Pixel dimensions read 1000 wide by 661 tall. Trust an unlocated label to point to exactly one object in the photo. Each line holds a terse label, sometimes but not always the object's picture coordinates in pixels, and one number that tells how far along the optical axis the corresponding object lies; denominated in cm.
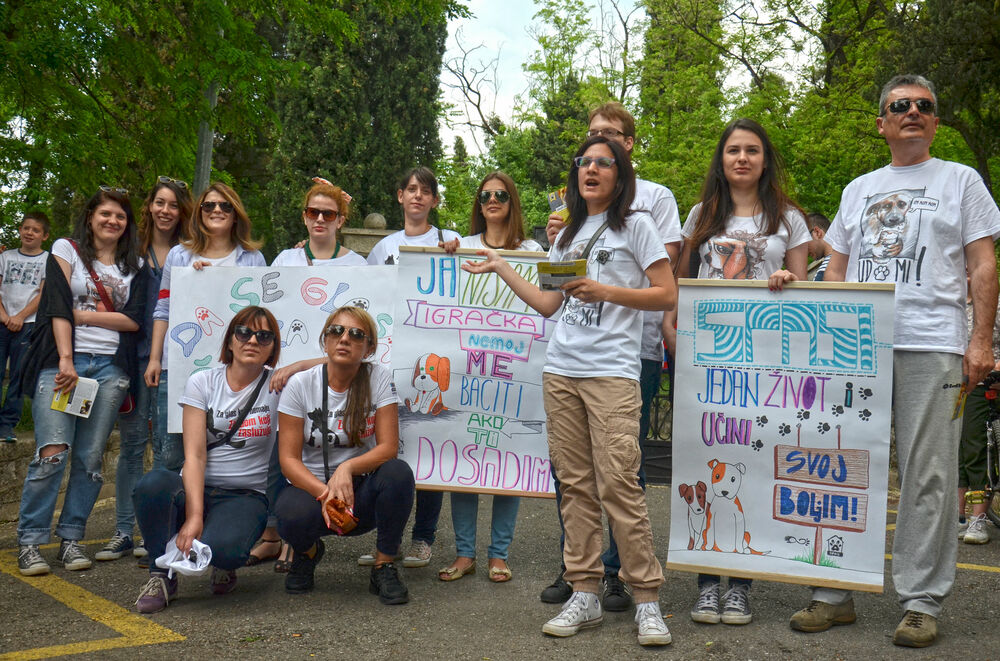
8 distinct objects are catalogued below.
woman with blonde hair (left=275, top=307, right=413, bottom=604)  455
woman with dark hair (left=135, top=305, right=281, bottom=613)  449
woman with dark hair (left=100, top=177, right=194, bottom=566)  567
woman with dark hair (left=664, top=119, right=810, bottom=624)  428
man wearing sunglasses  396
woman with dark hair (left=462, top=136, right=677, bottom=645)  400
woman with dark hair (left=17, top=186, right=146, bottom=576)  527
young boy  853
